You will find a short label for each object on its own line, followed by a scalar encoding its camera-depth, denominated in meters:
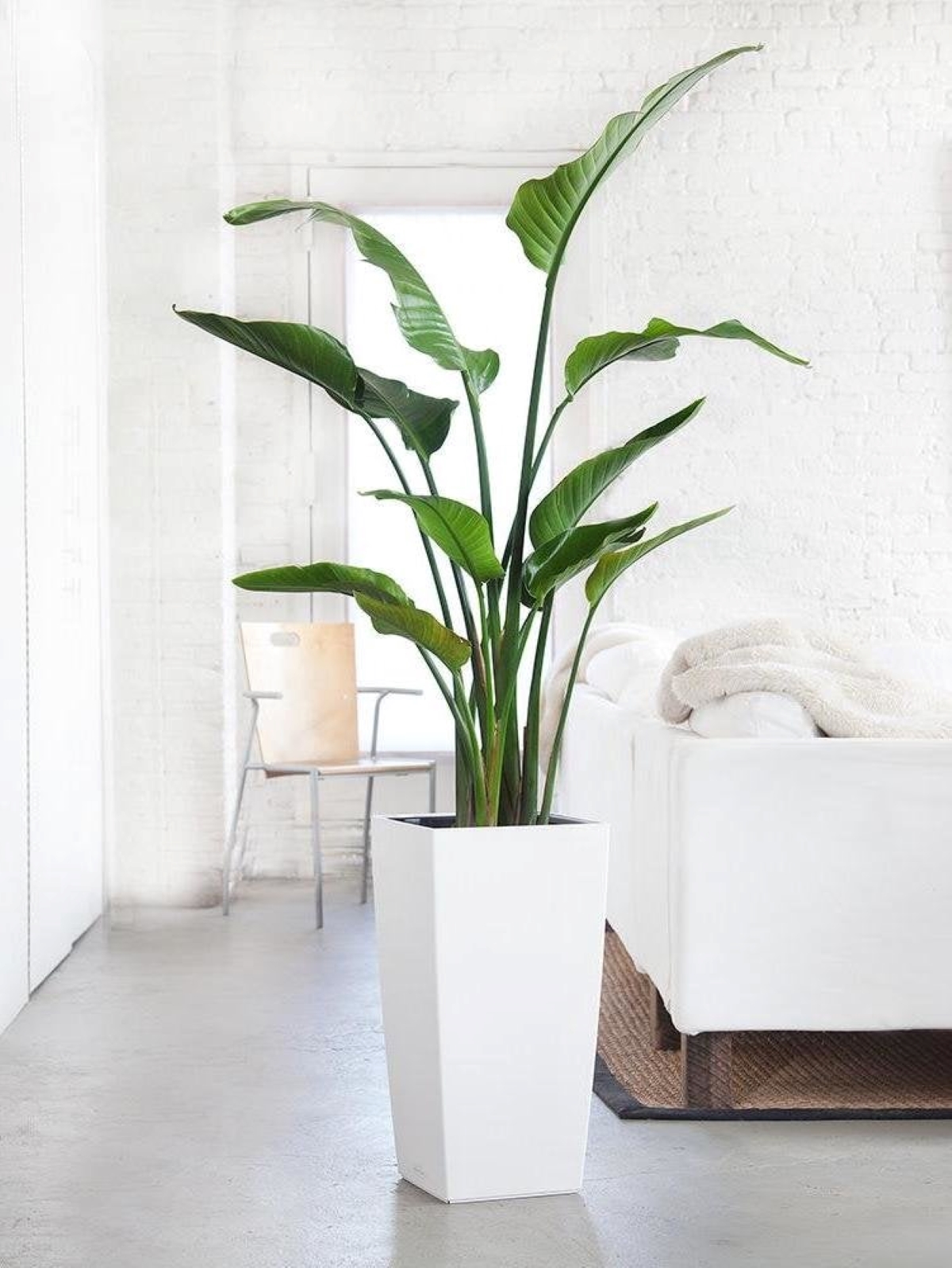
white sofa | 2.46
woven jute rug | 2.51
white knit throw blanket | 2.54
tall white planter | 2.08
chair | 4.43
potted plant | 2.08
